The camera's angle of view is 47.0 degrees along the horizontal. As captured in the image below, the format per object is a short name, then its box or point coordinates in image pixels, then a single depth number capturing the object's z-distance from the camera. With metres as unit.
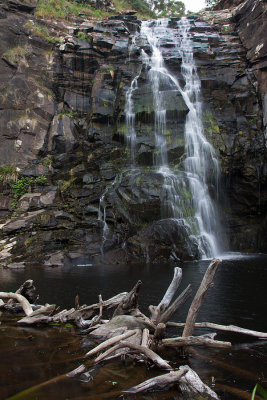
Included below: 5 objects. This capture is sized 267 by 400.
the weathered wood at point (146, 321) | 5.34
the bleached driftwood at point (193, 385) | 3.72
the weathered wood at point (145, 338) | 4.75
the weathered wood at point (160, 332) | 4.86
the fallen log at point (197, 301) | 4.94
